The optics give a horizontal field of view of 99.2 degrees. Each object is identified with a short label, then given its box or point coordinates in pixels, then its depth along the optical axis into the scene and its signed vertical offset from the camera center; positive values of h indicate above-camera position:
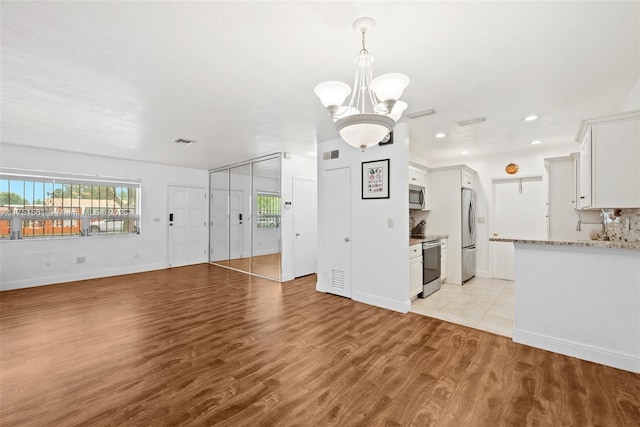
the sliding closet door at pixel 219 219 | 7.34 -0.18
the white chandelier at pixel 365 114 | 1.68 +0.71
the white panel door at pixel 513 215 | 5.24 -0.05
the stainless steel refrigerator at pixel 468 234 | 5.12 -0.42
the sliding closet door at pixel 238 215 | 6.93 -0.07
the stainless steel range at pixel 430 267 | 4.32 -0.92
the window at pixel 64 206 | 4.95 +0.13
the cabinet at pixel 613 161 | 2.34 +0.46
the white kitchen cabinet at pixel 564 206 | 4.07 +0.10
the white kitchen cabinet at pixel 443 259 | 5.00 -0.89
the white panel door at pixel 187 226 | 6.93 -0.34
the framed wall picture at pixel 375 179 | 3.92 +0.49
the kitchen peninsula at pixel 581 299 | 2.38 -0.83
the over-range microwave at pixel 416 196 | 4.59 +0.28
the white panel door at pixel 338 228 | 4.38 -0.26
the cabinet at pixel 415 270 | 3.94 -0.86
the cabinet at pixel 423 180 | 4.58 +0.59
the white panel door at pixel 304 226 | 5.66 -0.30
